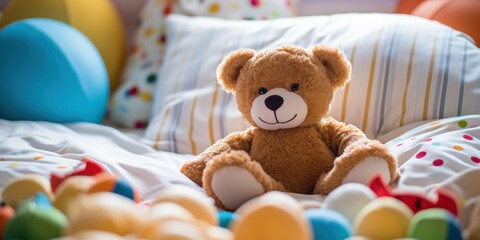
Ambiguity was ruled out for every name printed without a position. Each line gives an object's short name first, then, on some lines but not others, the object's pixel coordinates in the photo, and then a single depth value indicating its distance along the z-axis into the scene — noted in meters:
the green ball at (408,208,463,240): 0.72
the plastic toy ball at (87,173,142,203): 0.84
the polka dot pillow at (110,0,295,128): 1.85
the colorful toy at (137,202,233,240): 0.67
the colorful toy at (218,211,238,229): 0.87
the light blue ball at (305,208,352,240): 0.78
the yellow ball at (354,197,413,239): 0.75
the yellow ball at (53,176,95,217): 0.82
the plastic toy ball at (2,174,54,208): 0.87
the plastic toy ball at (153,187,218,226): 0.80
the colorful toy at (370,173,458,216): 0.82
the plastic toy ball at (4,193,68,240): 0.72
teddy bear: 1.04
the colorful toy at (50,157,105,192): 0.96
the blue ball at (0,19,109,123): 1.62
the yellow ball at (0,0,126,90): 1.93
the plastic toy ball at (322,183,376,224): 0.86
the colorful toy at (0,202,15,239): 0.77
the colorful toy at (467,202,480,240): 0.75
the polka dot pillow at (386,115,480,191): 1.07
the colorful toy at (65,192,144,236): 0.69
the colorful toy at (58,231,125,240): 0.65
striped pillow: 1.35
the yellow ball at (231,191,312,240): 0.68
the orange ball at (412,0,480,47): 1.55
